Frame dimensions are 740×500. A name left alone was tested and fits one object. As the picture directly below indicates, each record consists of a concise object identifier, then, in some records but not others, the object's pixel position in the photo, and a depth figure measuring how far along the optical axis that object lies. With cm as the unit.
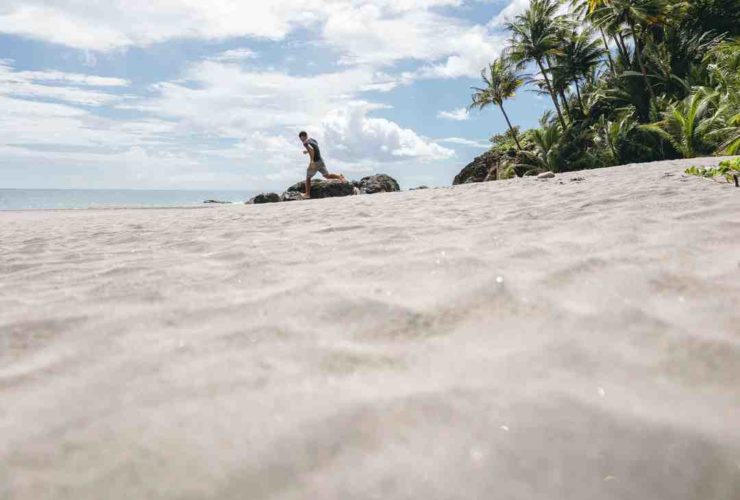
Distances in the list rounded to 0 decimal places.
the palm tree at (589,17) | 2138
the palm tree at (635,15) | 1908
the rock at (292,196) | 1535
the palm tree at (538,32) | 2483
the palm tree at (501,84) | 2812
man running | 1145
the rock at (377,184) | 1817
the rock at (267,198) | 1561
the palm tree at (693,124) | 1374
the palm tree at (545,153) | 2105
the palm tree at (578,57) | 2553
